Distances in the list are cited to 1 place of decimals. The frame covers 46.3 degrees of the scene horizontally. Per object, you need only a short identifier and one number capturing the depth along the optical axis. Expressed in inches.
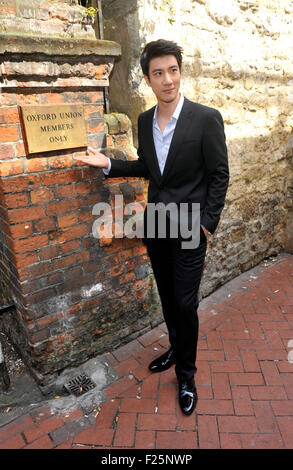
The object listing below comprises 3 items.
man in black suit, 80.0
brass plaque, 78.3
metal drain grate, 95.8
